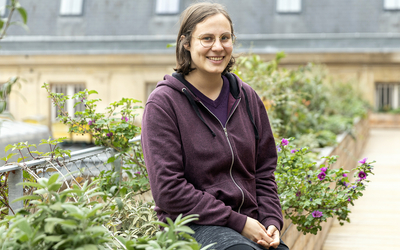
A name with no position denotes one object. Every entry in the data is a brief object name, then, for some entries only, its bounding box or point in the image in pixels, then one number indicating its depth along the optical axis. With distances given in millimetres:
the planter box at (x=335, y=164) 2804
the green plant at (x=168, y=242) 1351
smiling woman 1807
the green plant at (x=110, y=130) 2758
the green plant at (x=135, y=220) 2408
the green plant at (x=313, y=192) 2576
